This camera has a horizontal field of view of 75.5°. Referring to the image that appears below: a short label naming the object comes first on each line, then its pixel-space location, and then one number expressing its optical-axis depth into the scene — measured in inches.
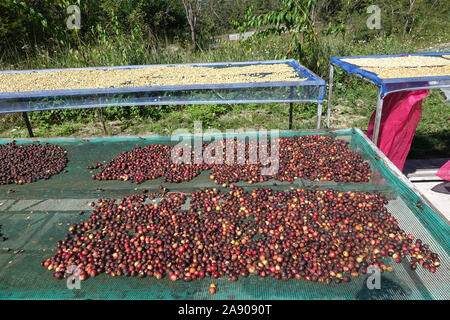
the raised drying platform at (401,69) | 120.5
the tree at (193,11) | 396.8
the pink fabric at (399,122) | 139.2
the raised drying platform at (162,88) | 145.5
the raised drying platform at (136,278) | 74.2
